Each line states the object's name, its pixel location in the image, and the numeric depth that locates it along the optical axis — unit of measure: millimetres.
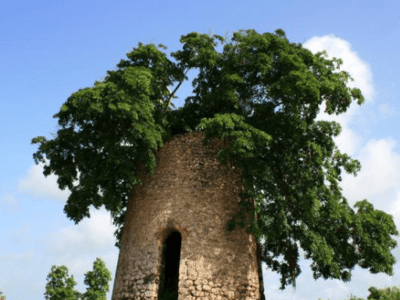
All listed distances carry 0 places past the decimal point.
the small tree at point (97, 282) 20484
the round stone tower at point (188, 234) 11812
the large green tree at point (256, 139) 12367
